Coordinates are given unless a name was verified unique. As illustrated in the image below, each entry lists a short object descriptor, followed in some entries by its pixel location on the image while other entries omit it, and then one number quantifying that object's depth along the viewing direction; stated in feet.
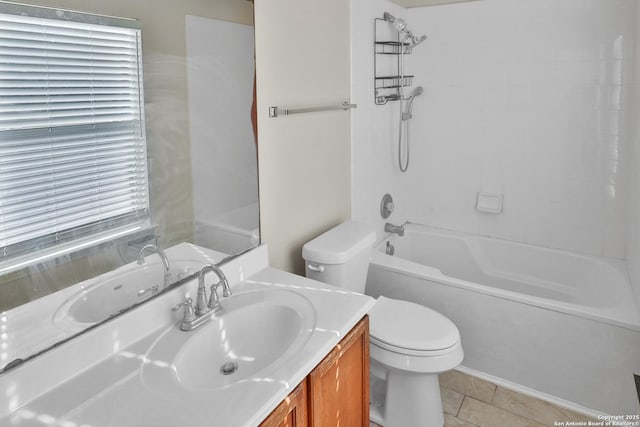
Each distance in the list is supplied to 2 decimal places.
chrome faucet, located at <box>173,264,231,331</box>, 4.95
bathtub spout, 10.49
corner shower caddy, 9.63
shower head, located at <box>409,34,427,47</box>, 10.27
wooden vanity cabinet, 4.28
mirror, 3.92
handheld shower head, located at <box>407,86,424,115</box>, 10.87
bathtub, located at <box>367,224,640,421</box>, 7.32
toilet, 6.68
